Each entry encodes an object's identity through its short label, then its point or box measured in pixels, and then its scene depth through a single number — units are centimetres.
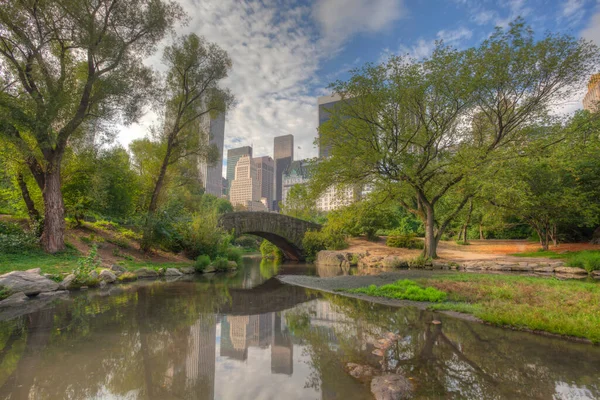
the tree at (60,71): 1138
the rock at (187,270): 1436
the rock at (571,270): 1270
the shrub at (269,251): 3403
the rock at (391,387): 267
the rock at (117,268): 1171
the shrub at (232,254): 1966
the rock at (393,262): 1862
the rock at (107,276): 1024
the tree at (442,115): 1483
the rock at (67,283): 878
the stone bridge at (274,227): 2267
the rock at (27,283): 739
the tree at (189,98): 1666
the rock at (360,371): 315
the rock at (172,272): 1332
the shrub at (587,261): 1276
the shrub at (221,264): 1661
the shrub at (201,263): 1541
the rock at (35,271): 850
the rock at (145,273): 1232
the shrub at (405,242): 2575
